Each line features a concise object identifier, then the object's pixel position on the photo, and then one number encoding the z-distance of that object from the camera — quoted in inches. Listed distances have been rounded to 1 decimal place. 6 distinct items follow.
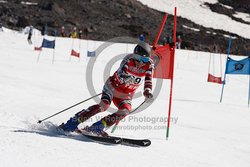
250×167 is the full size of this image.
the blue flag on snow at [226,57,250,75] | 1080.8
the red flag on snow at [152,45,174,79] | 596.7
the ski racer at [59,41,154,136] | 481.4
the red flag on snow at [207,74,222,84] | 1373.2
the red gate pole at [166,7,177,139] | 587.8
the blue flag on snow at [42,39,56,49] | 1514.0
